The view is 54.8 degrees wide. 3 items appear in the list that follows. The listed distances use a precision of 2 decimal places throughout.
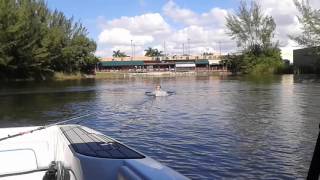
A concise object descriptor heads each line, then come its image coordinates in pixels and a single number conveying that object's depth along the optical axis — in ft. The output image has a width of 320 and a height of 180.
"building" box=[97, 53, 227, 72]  342.11
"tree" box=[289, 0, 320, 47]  146.00
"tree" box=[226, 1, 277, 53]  225.74
